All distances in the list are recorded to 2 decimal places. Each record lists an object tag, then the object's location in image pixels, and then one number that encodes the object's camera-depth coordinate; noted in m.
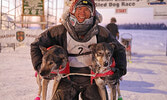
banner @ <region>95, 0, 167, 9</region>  9.34
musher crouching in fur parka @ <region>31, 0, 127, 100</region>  1.62
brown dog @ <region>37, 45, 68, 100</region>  1.28
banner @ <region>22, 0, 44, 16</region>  11.26
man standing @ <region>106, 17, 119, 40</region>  5.89
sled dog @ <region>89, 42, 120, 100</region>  1.45
